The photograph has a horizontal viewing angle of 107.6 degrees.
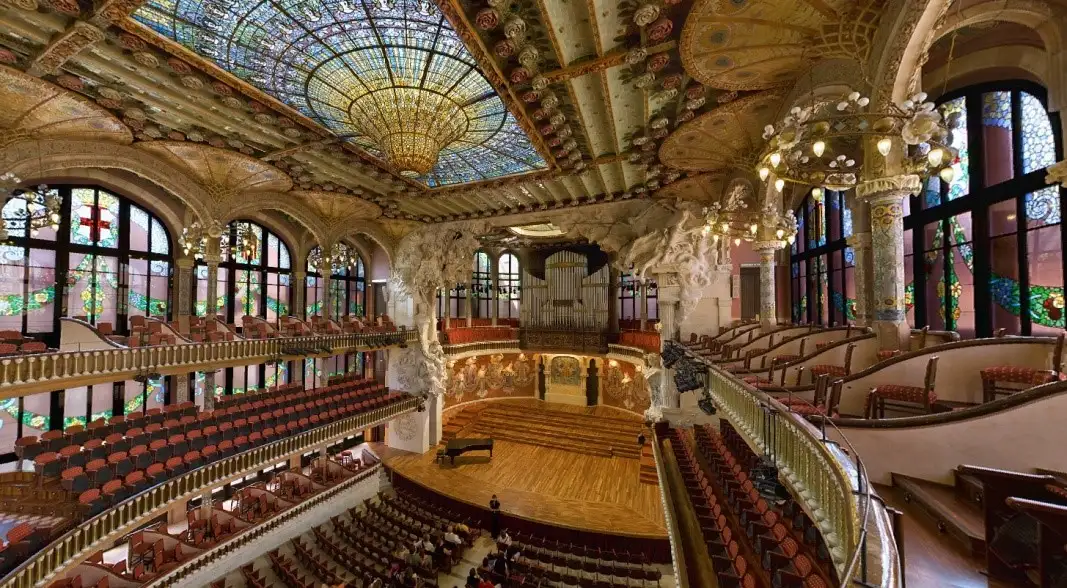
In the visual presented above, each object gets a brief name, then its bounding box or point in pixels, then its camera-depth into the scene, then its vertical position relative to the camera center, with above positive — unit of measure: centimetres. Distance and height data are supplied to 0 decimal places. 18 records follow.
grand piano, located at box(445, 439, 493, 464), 1476 -548
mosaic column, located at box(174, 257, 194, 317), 1195 +57
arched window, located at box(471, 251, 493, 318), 2316 +89
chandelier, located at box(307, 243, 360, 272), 1507 +192
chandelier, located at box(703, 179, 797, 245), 782 +168
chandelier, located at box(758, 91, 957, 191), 363 +170
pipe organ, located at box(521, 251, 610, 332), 2005 +32
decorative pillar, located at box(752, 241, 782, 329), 1036 +24
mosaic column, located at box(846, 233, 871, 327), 800 +54
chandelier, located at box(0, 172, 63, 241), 621 +166
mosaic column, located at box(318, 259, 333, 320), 1518 +56
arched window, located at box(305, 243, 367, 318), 1691 +87
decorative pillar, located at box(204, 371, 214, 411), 1120 -253
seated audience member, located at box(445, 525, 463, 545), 1001 -605
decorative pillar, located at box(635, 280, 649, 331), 1845 -11
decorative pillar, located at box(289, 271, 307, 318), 1596 +36
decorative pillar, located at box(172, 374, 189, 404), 1194 -260
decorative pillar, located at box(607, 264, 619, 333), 1977 +17
